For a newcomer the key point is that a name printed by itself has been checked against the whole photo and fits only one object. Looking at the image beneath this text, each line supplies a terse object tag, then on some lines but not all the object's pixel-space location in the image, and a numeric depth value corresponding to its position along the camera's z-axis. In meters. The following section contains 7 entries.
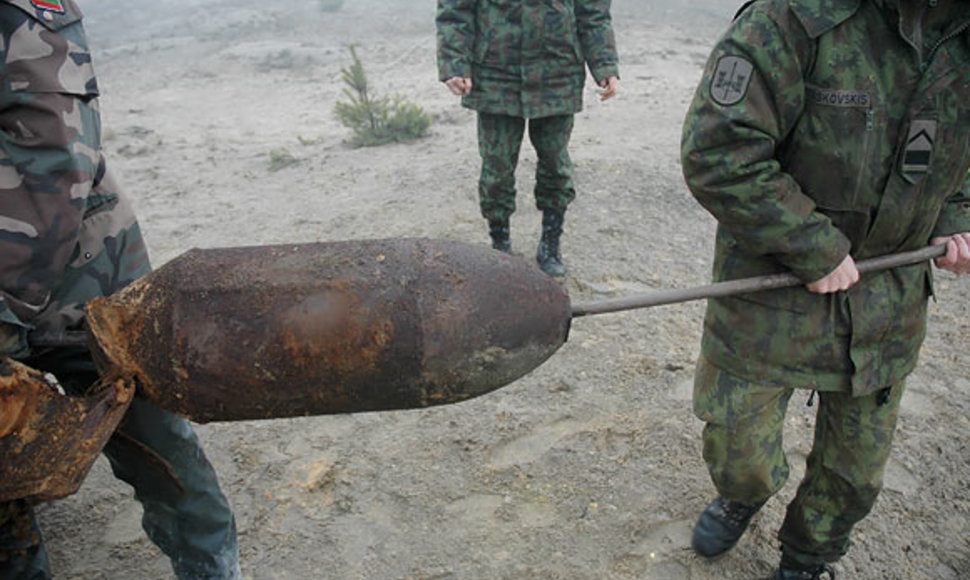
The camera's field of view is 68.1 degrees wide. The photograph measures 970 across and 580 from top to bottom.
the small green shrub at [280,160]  6.20
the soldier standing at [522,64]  3.46
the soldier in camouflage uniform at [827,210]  1.55
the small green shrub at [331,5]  16.12
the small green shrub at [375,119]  6.69
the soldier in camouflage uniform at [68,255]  1.40
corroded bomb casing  1.33
